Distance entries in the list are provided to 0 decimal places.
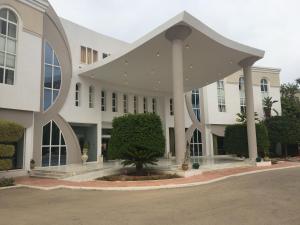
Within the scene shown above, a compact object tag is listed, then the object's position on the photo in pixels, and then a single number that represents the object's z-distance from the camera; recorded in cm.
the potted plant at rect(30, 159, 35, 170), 1767
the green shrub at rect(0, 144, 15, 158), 1388
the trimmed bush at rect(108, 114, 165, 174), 1534
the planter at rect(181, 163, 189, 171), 1548
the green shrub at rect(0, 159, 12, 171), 1388
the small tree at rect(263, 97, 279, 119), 3522
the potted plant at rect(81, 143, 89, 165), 2070
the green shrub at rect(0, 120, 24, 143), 1390
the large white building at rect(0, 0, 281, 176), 1669
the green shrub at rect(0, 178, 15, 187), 1347
